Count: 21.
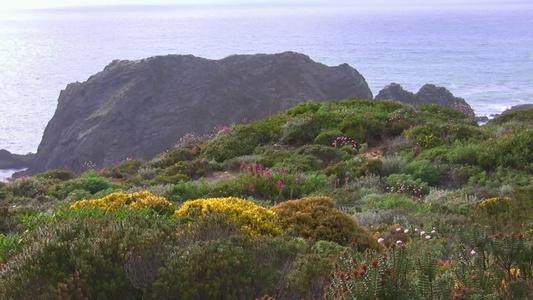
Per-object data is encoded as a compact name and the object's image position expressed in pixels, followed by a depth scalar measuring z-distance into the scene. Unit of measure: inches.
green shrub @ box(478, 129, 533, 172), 493.0
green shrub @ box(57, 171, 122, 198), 505.7
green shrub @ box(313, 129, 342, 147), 638.5
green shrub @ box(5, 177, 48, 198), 525.3
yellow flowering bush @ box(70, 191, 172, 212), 305.9
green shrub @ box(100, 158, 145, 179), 613.3
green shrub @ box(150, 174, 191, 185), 537.6
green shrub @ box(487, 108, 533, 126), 749.3
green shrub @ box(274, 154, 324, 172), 539.2
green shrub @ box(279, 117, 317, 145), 667.4
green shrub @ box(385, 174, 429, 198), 452.1
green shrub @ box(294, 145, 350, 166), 577.2
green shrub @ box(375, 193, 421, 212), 384.8
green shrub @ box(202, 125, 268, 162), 648.4
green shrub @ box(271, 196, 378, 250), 277.0
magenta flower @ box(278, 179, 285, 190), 445.5
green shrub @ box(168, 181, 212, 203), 450.0
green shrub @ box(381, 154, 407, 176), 512.4
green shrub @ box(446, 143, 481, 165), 514.3
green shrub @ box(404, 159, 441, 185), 490.6
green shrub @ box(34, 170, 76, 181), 611.8
